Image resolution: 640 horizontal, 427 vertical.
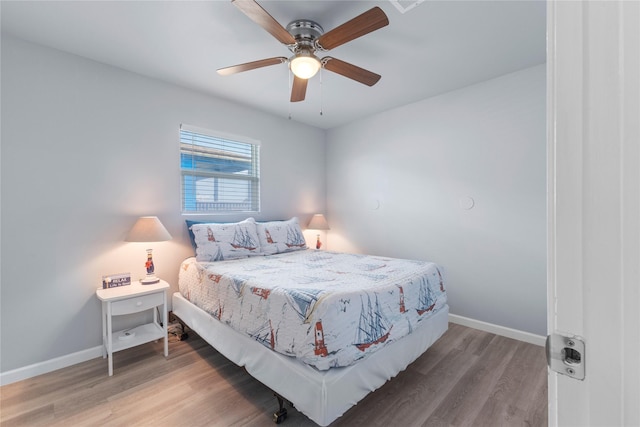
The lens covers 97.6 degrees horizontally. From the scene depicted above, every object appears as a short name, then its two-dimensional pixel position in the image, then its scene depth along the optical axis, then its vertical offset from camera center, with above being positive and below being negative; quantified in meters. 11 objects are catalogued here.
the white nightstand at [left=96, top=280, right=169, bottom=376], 2.18 -0.77
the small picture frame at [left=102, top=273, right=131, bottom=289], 2.39 -0.57
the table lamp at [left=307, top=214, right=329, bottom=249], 4.04 -0.17
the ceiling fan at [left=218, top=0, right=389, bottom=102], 1.55 +1.09
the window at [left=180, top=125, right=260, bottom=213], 3.05 +0.49
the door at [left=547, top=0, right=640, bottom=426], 0.38 +0.01
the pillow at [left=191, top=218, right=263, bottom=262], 2.74 -0.28
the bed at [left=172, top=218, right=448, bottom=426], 1.50 -0.68
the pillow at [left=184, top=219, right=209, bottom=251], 2.82 -0.19
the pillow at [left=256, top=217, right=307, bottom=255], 3.19 -0.29
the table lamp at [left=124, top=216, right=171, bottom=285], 2.46 -0.18
